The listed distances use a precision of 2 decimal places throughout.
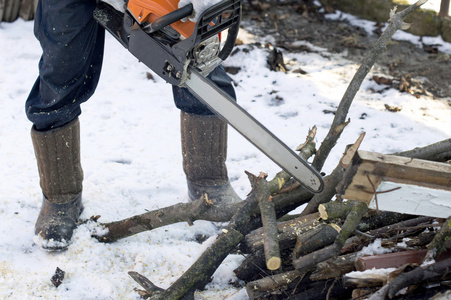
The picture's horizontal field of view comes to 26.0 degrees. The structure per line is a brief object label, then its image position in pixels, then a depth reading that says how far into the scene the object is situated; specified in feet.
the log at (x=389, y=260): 7.48
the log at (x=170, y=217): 8.43
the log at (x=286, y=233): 7.97
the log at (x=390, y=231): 7.86
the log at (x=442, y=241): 7.33
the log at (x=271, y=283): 7.76
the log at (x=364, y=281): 7.44
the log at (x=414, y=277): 7.26
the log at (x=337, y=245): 7.57
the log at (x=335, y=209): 7.87
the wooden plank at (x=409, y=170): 7.09
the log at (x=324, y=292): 7.66
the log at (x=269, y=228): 7.65
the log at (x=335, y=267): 7.63
